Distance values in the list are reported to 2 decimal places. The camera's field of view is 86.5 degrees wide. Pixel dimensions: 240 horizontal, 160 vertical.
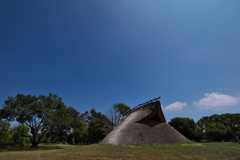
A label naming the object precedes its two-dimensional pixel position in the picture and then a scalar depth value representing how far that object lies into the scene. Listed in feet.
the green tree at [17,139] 132.16
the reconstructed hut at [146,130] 58.72
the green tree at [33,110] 82.79
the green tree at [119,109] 161.68
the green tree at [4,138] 104.01
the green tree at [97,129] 136.15
